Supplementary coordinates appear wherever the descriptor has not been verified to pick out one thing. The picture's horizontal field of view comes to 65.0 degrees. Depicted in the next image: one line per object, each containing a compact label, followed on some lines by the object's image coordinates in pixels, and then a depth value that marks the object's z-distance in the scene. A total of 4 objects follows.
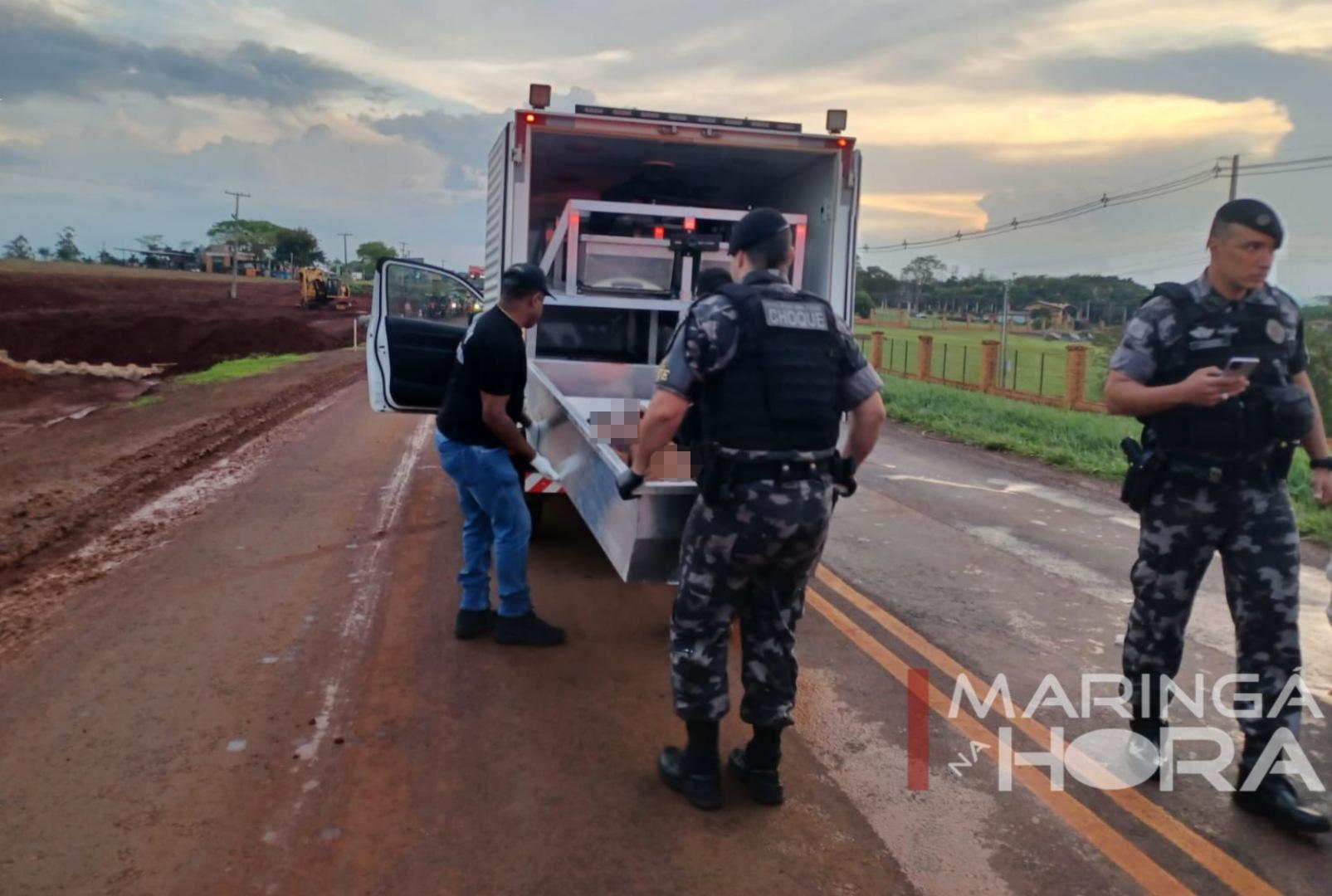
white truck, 7.11
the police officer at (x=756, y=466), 3.46
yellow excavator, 50.97
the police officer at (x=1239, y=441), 3.59
